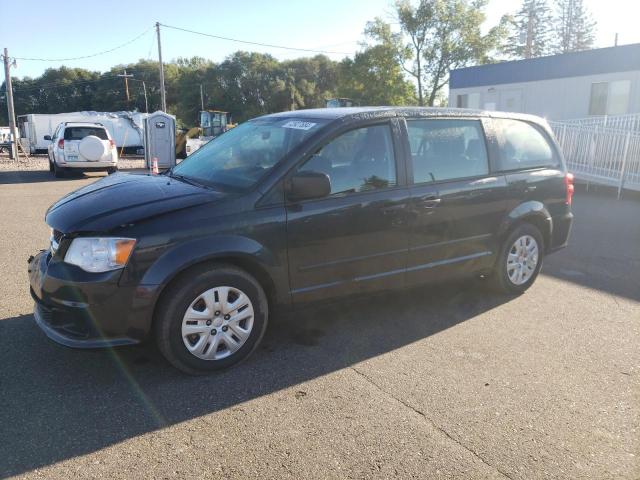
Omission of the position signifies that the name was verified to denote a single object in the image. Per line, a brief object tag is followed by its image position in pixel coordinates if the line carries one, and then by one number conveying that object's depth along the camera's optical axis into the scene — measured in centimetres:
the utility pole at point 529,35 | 3177
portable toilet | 1881
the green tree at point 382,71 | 3906
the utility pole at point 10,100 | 2360
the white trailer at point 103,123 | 2998
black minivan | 320
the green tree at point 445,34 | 3859
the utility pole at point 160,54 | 3372
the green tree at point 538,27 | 6669
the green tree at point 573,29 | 6938
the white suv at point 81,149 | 1521
